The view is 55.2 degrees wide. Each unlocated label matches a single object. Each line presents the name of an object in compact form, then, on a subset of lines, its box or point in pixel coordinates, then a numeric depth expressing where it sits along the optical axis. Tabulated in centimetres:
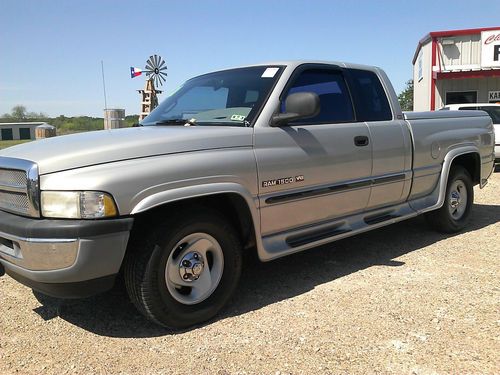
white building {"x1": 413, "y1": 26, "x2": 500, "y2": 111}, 1816
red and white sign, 1798
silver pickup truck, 284
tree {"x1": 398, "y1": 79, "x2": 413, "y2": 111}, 5458
